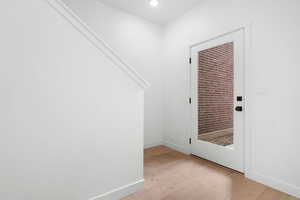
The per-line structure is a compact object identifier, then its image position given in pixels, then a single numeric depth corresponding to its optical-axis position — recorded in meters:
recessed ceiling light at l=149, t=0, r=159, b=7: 2.65
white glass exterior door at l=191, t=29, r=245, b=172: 2.19
